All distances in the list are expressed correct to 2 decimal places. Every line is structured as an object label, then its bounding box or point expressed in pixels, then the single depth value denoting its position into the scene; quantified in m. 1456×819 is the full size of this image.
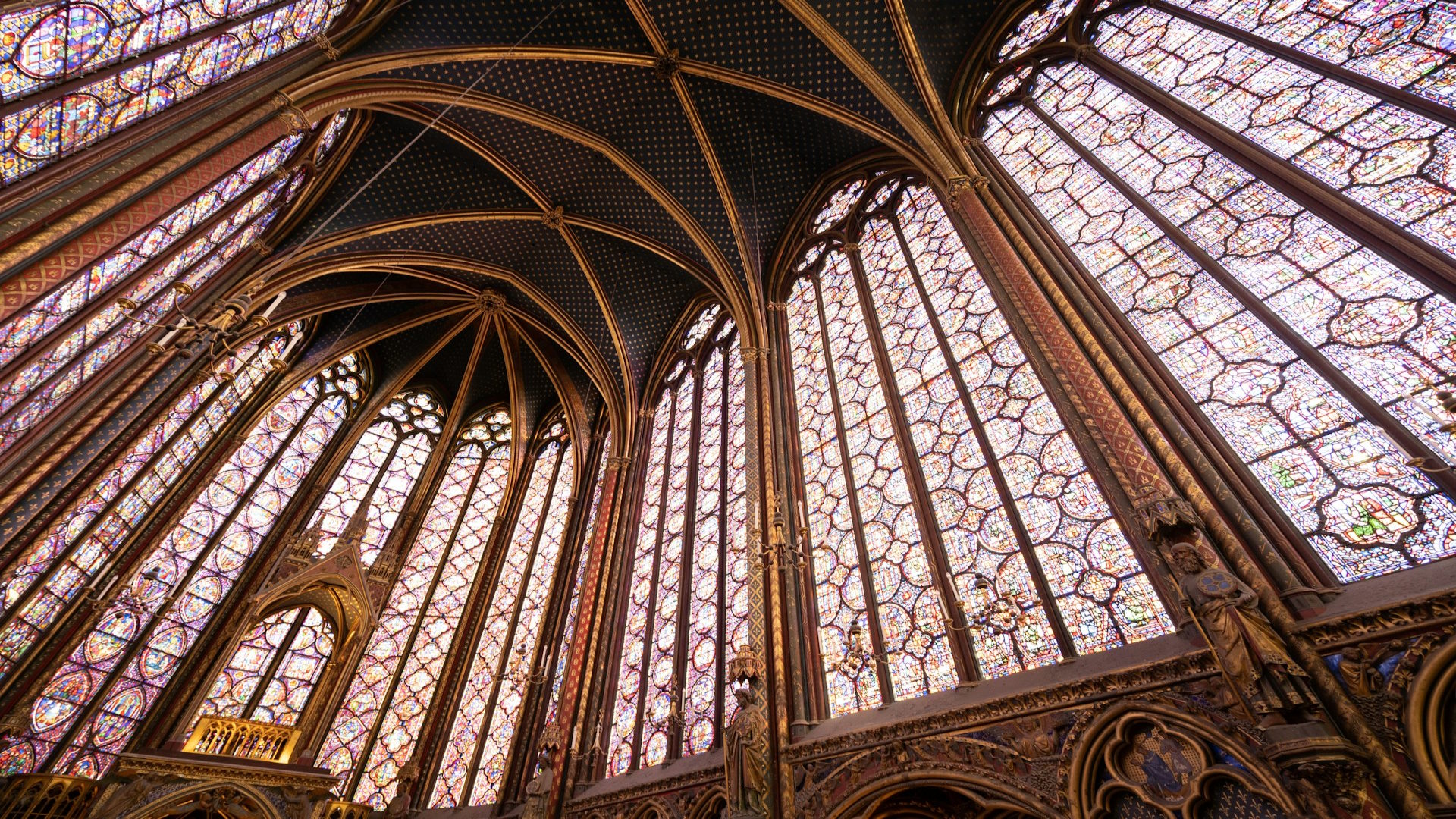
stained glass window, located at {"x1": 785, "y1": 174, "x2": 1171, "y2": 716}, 5.65
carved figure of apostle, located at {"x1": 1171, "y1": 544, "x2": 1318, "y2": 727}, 3.76
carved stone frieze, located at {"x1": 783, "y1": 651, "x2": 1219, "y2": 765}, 4.43
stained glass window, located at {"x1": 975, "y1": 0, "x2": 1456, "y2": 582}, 4.46
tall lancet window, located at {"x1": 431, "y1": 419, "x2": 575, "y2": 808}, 10.60
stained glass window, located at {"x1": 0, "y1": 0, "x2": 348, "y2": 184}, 5.66
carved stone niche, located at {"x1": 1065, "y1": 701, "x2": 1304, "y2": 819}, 3.94
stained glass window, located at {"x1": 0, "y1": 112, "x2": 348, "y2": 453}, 7.43
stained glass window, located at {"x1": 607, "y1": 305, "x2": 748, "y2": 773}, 8.41
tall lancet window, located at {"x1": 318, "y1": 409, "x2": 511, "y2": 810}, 11.31
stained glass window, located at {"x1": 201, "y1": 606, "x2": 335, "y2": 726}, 11.09
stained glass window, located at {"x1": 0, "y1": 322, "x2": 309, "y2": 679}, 9.08
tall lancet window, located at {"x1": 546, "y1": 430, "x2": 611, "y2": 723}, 10.53
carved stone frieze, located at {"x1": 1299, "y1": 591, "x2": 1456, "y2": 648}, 3.61
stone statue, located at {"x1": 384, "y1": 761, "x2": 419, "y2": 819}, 10.20
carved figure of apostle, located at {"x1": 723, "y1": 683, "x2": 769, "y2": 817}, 6.16
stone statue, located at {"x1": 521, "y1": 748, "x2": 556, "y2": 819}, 8.30
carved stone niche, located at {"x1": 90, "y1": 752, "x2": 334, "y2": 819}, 8.98
